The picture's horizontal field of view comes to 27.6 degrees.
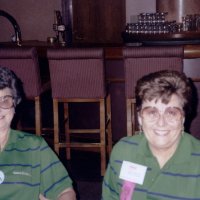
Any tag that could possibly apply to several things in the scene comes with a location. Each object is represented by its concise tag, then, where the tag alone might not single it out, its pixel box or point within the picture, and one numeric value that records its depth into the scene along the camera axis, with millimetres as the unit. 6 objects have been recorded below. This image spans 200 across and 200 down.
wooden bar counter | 3277
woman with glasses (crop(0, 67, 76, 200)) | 1641
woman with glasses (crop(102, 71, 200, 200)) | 1496
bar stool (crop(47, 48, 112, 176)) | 2982
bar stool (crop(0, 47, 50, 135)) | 3018
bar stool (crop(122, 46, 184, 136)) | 2834
